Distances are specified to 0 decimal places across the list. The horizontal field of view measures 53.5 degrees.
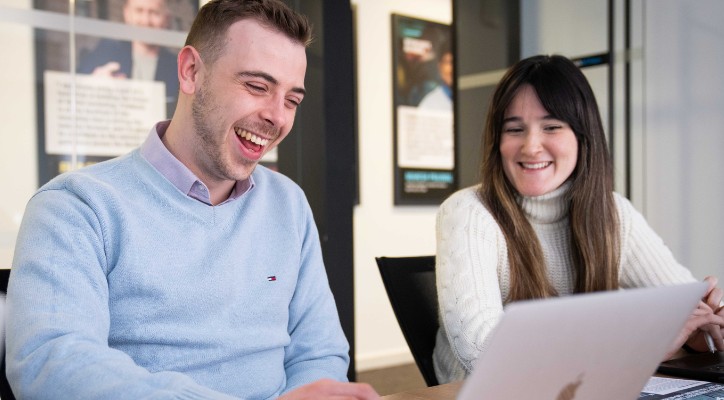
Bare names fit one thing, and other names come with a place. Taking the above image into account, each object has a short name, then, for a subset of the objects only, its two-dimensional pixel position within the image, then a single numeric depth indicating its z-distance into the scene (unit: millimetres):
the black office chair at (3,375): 1257
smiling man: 1123
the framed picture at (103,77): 2621
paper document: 1187
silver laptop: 689
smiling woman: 1859
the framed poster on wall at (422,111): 5477
